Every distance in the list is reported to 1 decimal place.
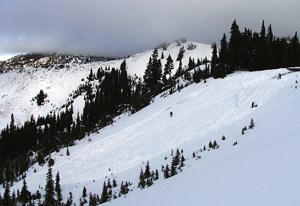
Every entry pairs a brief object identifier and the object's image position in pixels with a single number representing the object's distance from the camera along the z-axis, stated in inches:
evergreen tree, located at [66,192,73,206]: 1258.1
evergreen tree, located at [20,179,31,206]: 1590.1
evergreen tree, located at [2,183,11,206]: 1748.0
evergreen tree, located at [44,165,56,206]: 1393.9
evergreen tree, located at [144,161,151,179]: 1077.8
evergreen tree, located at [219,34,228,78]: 2292.8
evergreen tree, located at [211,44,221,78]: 2318.9
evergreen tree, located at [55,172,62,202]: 1381.6
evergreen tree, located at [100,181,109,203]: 1030.2
